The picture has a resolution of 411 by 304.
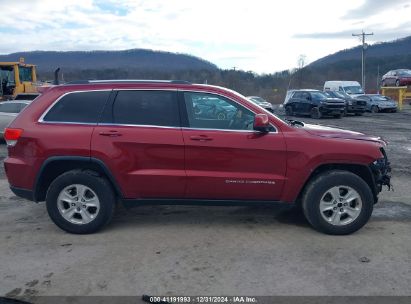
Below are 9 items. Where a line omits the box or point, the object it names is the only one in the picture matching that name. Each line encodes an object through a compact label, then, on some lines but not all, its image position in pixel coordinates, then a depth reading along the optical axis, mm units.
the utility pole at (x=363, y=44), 65625
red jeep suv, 5195
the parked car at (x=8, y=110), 13508
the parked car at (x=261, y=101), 34672
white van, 35094
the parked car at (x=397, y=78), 40125
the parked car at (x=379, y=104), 33125
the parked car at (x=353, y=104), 29938
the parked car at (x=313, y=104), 26938
